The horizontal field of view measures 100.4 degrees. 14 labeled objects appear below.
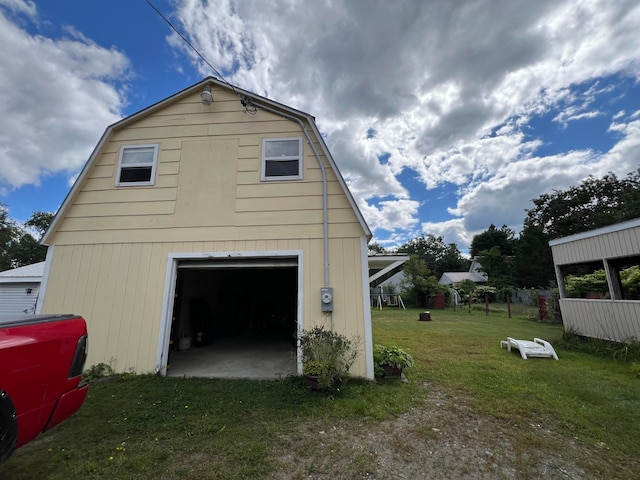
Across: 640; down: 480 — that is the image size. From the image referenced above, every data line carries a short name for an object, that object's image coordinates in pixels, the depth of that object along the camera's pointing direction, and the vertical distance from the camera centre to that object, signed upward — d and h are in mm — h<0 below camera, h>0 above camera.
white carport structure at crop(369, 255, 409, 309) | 6449 +753
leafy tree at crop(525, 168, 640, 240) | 25875 +9024
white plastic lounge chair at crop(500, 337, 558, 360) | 6059 -1301
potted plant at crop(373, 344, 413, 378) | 4648 -1205
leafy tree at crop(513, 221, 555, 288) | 25391 +2980
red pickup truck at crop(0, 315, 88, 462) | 1572 -502
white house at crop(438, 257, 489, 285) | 33984 +1913
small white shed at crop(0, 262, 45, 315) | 10438 +113
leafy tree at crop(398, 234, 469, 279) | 52719 +8301
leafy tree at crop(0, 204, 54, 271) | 26312 +5410
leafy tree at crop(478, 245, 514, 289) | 28706 +2817
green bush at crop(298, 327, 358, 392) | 3949 -990
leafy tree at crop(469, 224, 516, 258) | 39094 +7908
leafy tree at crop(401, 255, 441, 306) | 20344 +556
